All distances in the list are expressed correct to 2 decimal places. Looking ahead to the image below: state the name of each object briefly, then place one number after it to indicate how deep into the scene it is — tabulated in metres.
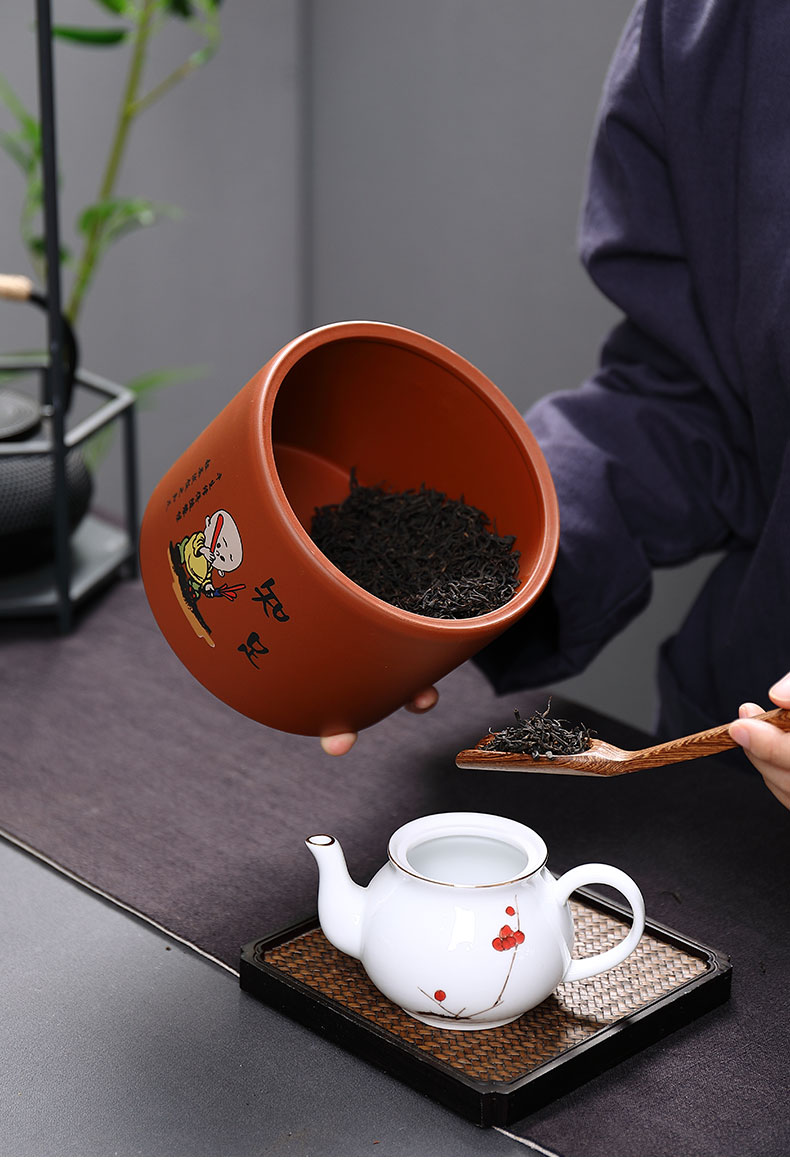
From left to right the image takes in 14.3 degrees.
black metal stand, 2.01
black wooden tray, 1.52
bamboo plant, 3.09
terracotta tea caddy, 1.57
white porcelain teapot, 1.52
